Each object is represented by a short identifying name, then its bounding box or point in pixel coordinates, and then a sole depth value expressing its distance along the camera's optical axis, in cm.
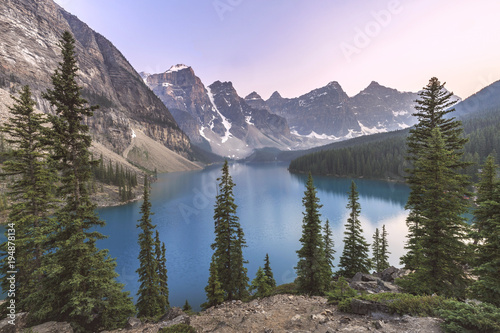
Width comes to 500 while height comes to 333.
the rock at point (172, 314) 1320
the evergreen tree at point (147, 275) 2103
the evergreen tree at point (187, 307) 2387
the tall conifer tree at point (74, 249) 1195
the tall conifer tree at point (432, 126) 1659
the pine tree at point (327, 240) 2787
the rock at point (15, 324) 1081
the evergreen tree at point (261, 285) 2230
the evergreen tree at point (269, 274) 2782
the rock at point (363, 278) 1975
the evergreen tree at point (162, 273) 2462
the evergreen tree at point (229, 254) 2254
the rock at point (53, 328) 1088
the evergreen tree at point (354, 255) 2517
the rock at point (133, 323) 1258
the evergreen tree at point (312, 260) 1856
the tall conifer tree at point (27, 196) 1448
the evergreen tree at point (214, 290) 1953
